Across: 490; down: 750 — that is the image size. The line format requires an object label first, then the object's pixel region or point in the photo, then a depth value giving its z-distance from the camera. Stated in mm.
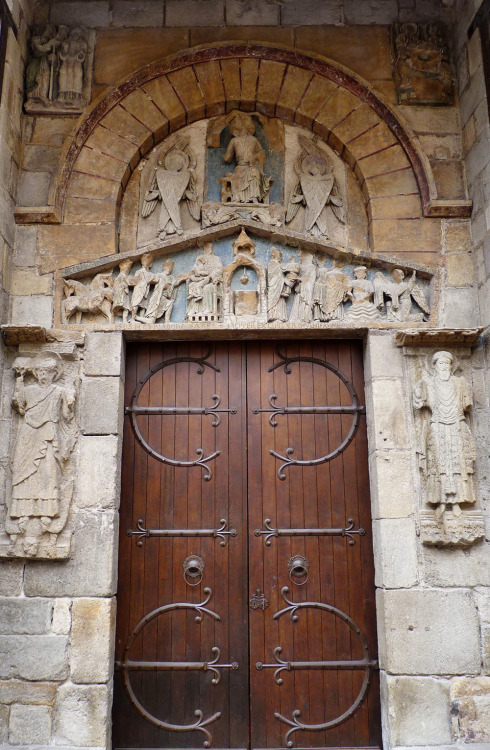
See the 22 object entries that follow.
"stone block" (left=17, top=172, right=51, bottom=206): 4559
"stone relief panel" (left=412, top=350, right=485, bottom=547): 4008
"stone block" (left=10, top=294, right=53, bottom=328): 4363
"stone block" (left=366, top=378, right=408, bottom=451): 4211
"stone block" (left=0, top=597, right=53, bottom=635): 3914
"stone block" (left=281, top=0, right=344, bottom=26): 4953
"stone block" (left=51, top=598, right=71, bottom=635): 3930
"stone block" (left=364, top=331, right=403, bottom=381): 4324
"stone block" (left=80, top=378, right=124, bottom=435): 4211
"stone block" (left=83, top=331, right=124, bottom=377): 4305
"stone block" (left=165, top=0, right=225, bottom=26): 4945
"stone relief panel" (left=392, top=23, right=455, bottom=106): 4797
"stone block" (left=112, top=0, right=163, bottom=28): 4941
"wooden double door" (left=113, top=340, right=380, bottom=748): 4102
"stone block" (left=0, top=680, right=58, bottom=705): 3838
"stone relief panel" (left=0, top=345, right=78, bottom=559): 4000
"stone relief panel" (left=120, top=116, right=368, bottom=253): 4727
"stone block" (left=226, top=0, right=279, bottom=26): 4949
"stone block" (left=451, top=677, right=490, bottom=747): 3803
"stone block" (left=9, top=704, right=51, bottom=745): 3797
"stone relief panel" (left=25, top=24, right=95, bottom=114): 4738
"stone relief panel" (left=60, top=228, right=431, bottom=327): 4453
